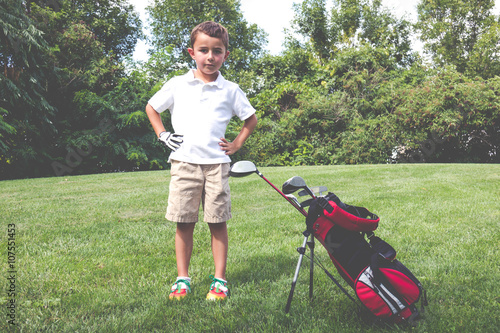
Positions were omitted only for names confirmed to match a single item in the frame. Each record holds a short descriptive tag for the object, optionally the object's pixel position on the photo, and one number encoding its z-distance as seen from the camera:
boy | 2.33
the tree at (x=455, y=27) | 25.00
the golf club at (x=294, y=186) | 2.03
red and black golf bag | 1.94
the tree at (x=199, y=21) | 24.12
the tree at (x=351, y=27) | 25.88
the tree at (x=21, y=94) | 11.21
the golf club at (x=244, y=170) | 2.08
